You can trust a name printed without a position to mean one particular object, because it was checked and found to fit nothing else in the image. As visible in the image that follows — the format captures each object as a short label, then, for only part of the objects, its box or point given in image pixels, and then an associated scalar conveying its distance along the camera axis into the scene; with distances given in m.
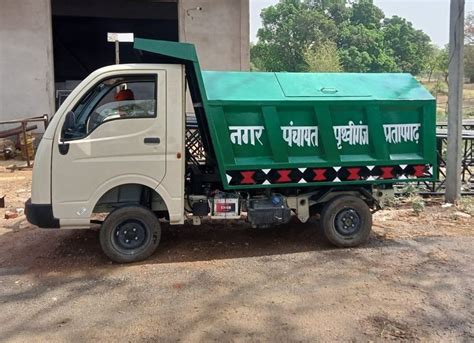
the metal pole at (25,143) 12.01
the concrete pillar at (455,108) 8.41
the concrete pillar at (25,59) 13.95
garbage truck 5.39
